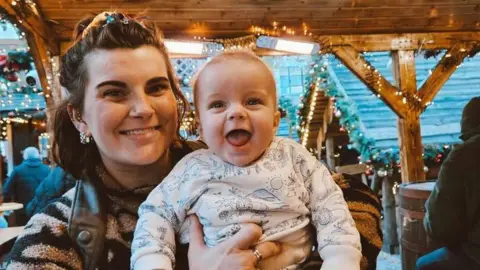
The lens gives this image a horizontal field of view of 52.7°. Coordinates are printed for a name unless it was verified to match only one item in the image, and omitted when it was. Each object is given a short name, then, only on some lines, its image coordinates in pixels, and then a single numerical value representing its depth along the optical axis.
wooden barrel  4.02
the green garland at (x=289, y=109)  10.42
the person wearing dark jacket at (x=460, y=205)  2.94
